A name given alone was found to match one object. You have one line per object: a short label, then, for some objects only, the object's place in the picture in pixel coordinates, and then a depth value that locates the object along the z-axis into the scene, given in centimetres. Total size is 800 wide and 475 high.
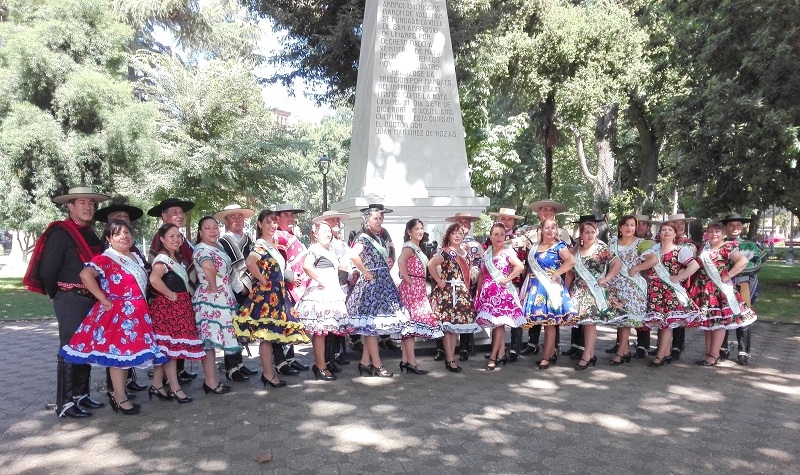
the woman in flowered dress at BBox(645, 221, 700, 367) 715
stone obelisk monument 879
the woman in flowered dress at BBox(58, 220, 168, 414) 537
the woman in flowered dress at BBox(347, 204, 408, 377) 666
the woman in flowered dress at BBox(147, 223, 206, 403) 583
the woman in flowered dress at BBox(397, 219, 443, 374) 686
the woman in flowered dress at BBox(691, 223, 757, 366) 717
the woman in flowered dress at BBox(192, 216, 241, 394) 616
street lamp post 2088
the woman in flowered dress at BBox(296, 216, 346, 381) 658
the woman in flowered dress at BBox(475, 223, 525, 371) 702
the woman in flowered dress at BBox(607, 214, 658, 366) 714
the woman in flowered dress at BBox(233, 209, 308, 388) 639
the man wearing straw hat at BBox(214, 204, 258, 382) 653
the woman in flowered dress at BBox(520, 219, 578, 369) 705
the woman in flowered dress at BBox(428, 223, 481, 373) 702
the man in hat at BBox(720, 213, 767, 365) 739
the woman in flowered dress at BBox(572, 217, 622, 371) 709
